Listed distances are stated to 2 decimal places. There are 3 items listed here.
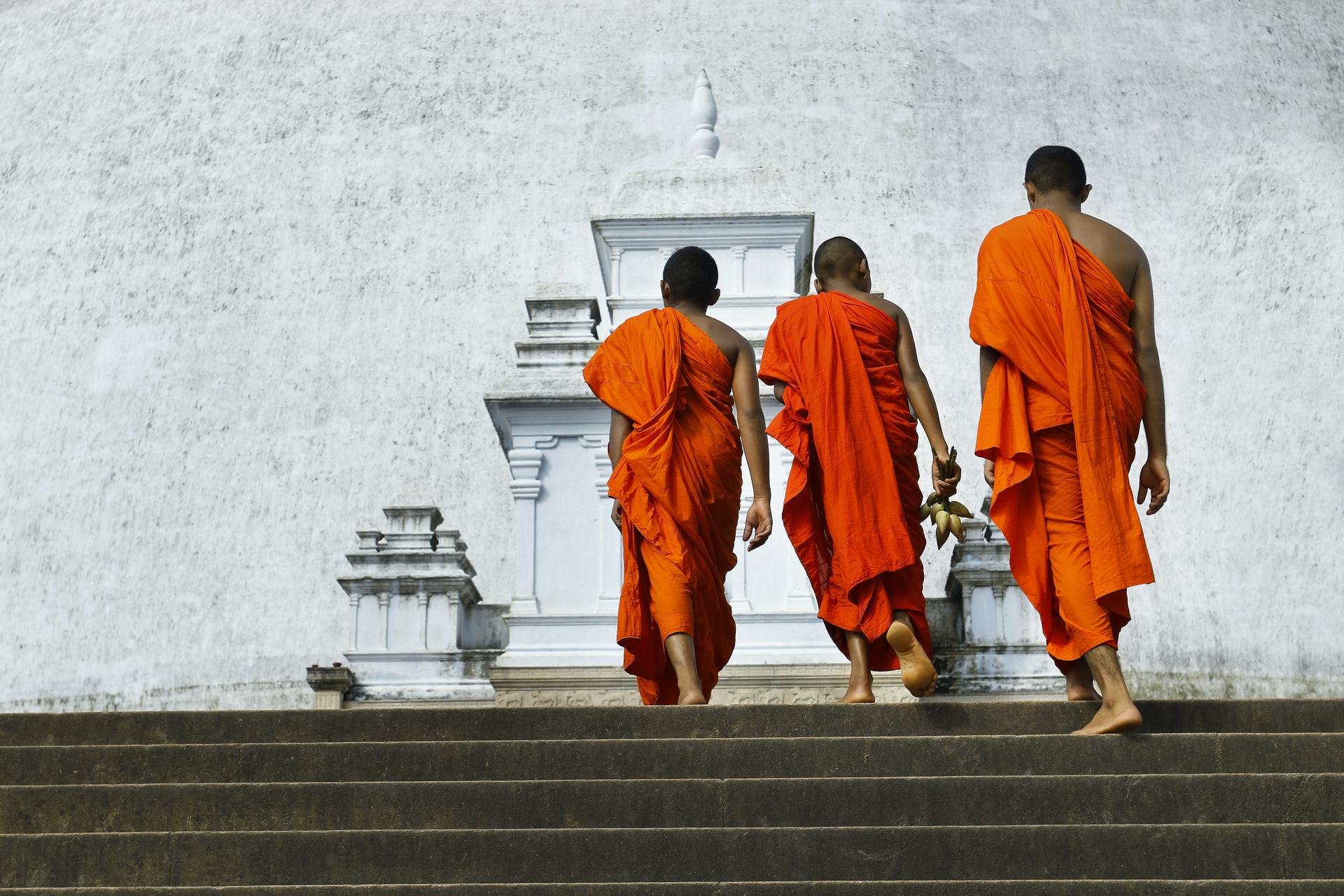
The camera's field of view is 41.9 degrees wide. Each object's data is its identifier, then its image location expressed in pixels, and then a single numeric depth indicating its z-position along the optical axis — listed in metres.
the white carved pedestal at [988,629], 11.12
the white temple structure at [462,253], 16.45
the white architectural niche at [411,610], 11.59
